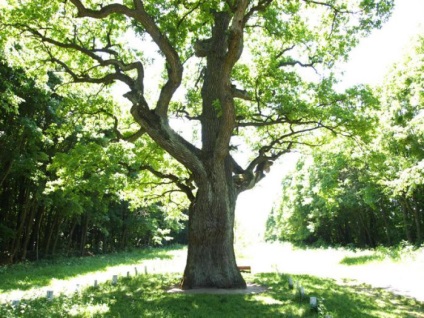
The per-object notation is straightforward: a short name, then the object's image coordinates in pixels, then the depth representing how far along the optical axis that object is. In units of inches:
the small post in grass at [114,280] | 587.5
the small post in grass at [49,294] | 413.5
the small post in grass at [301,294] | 441.8
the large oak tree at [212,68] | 486.6
